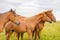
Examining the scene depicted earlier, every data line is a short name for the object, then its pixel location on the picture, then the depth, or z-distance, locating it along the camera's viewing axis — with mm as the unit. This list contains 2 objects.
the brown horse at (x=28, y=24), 13220
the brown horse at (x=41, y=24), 13805
